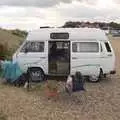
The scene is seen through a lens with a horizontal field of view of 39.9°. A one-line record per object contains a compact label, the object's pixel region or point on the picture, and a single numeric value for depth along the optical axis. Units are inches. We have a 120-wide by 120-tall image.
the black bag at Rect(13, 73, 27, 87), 249.8
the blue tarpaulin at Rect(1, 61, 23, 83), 251.5
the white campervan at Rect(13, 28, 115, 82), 273.4
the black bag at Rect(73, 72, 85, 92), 213.4
